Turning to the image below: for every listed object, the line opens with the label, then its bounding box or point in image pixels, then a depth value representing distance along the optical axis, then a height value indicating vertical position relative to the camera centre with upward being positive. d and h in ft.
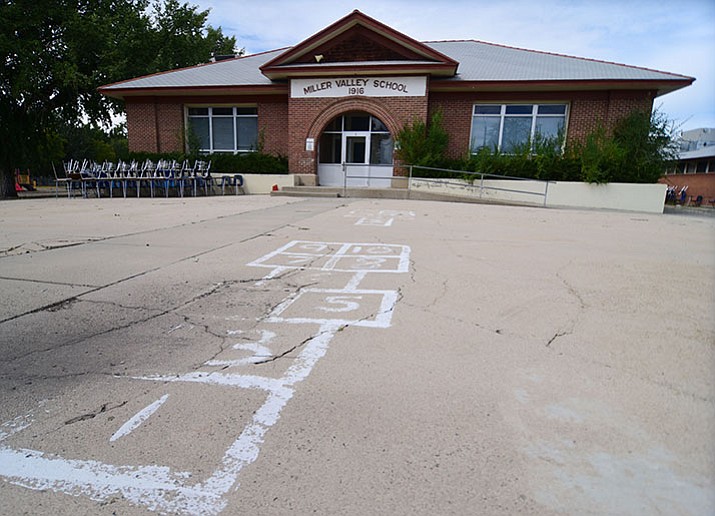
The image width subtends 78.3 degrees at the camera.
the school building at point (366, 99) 57.06 +10.01
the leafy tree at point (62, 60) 61.87 +14.92
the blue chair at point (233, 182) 61.72 -2.25
